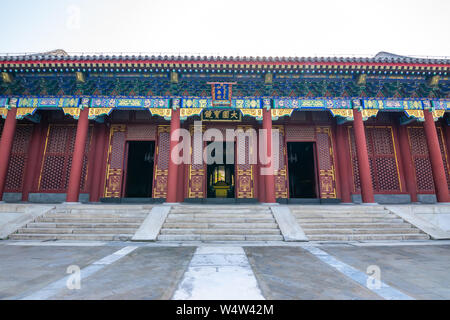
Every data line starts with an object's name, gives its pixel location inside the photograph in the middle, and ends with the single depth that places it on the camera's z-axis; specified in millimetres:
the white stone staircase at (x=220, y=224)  4988
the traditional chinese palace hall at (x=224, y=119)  7074
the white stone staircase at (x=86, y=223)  5059
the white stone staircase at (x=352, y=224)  5156
